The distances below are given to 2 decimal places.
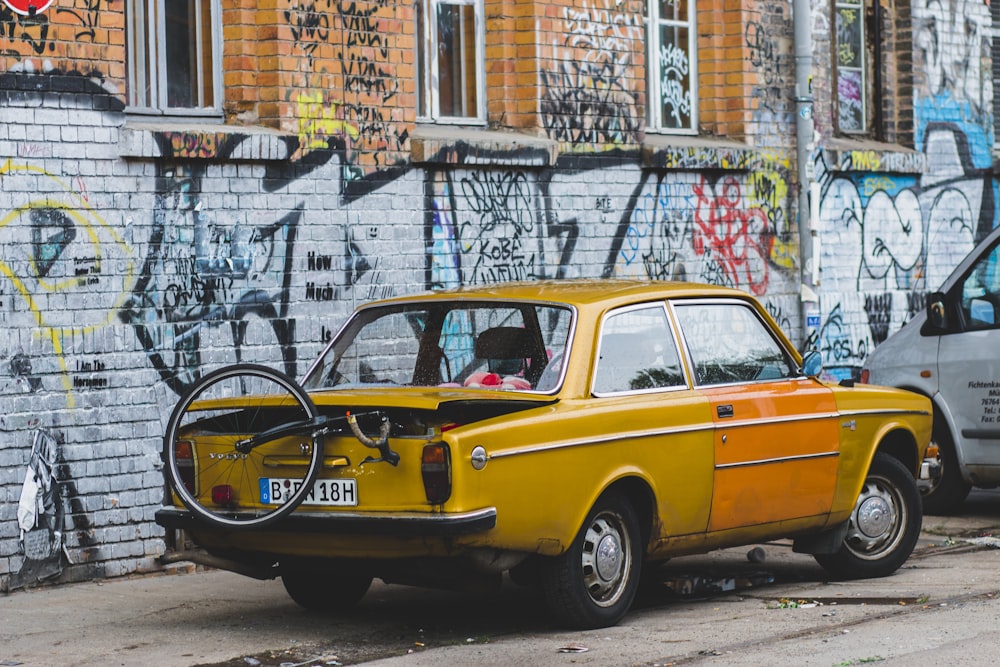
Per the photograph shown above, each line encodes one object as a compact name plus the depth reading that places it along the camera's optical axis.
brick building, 14.21
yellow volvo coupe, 10.63
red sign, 13.92
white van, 17.07
